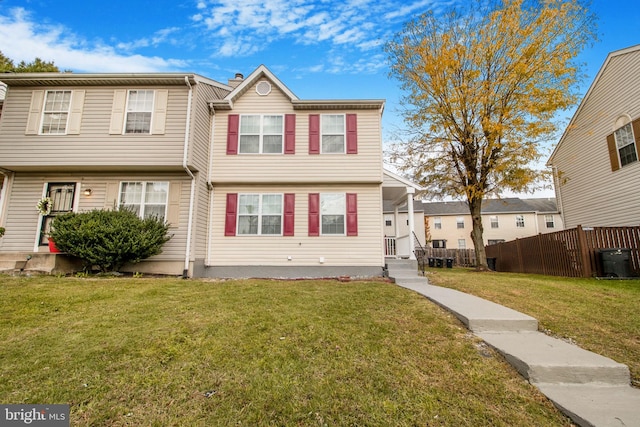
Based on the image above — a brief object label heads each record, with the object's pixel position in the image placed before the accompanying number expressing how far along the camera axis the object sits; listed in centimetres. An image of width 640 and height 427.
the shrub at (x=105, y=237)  820
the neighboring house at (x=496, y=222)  3162
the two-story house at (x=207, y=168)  945
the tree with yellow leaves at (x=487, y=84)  1185
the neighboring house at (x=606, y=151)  1097
